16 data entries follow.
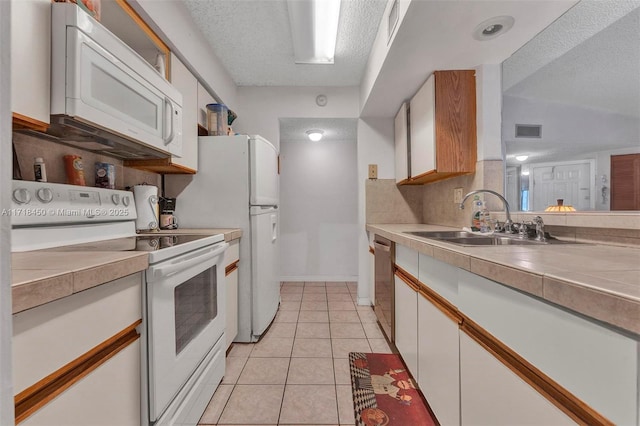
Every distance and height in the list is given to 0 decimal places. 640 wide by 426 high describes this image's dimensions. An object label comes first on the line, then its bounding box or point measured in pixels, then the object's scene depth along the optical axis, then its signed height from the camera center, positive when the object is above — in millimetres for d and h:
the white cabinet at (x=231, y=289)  1838 -539
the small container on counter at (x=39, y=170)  1099 +170
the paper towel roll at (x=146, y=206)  1657 +40
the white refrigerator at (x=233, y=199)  2061 +102
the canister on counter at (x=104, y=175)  1455 +198
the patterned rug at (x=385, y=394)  1324 -989
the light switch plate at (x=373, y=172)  2912 +428
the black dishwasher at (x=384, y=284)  1886 -538
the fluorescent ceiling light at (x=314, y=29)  1657 +1257
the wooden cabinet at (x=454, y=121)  1899 +631
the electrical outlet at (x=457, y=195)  2094 +134
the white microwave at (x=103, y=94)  910 +478
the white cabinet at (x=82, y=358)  560 -353
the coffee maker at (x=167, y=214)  1905 -11
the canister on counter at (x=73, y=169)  1262 +201
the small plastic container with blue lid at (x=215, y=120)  2191 +742
